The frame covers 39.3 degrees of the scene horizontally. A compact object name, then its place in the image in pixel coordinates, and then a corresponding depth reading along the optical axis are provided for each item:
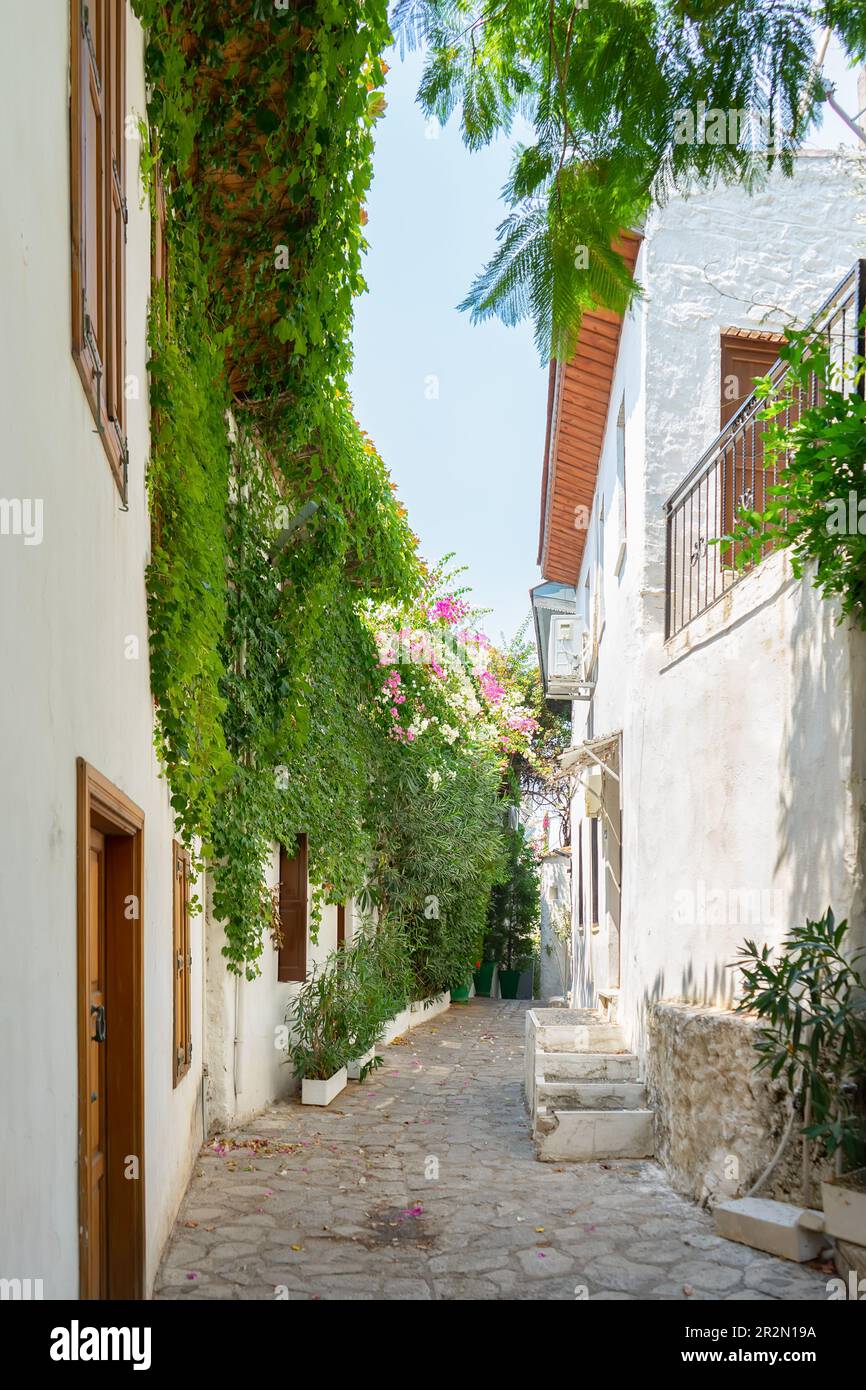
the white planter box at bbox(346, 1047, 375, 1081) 11.09
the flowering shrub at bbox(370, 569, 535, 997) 14.27
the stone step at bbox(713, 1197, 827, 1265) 5.34
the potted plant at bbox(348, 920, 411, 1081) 10.85
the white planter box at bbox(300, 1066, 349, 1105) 9.87
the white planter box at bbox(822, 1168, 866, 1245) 4.81
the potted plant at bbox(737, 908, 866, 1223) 4.99
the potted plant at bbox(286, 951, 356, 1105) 9.97
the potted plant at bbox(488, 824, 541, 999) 22.83
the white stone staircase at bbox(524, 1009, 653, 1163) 8.02
